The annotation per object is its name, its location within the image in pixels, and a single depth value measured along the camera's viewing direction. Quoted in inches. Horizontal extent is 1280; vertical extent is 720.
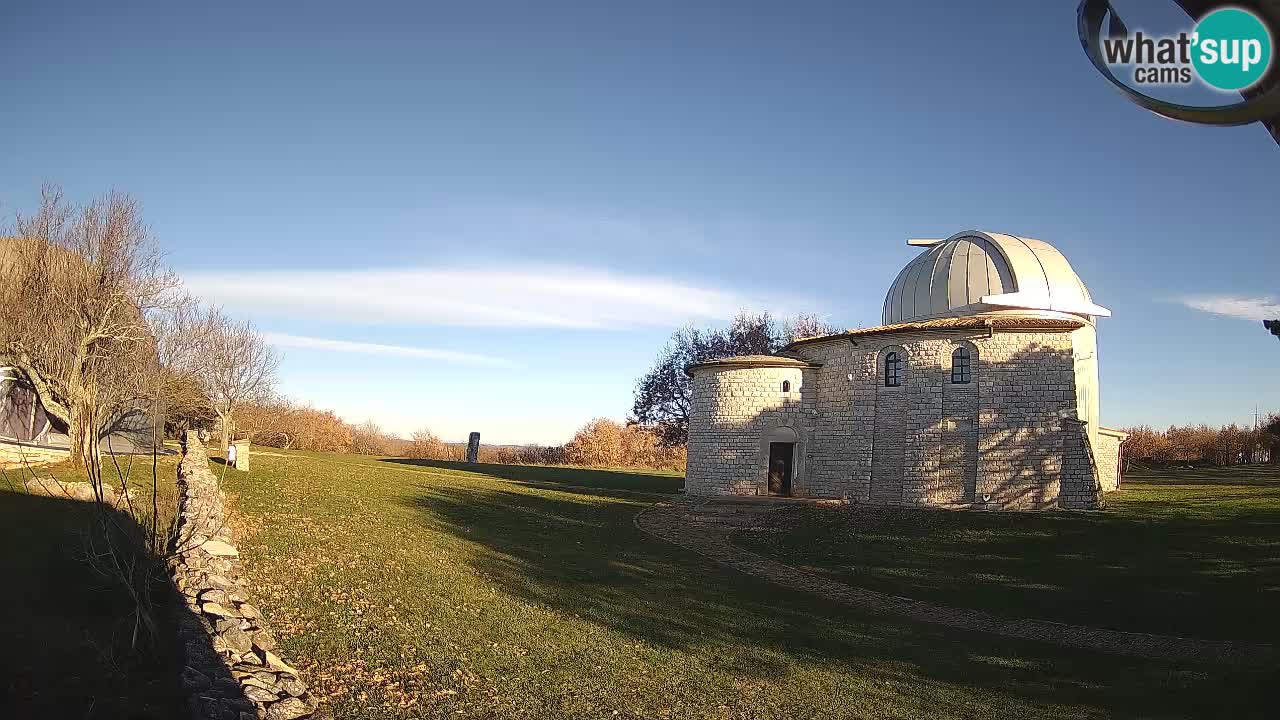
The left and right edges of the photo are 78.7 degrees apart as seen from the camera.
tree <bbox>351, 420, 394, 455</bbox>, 2085.1
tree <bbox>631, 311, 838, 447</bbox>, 1684.3
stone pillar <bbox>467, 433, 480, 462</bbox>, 1768.0
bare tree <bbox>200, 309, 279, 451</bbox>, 1037.8
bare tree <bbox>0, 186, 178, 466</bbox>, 693.3
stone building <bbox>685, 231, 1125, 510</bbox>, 898.1
